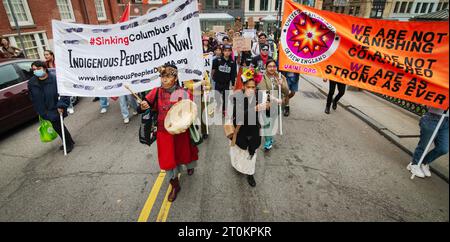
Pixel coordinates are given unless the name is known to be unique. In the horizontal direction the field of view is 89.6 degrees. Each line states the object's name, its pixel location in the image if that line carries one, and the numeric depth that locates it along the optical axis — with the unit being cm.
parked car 573
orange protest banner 303
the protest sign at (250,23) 1174
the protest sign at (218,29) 1486
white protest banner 405
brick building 1293
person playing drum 327
